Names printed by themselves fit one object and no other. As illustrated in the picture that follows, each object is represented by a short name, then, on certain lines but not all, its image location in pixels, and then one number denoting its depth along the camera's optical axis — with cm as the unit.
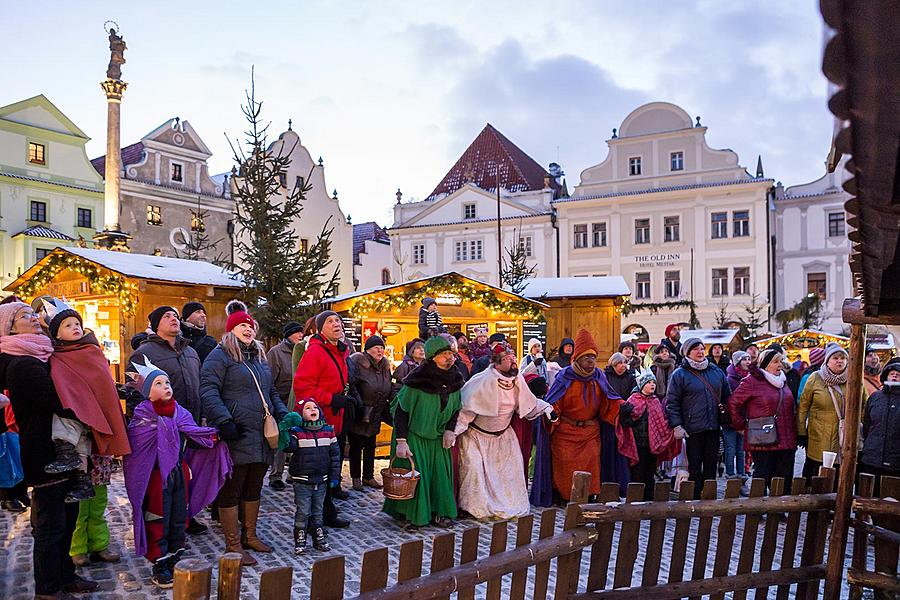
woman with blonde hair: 533
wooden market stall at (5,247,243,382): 1240
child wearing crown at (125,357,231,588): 493
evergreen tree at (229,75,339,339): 1163
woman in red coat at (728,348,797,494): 744
